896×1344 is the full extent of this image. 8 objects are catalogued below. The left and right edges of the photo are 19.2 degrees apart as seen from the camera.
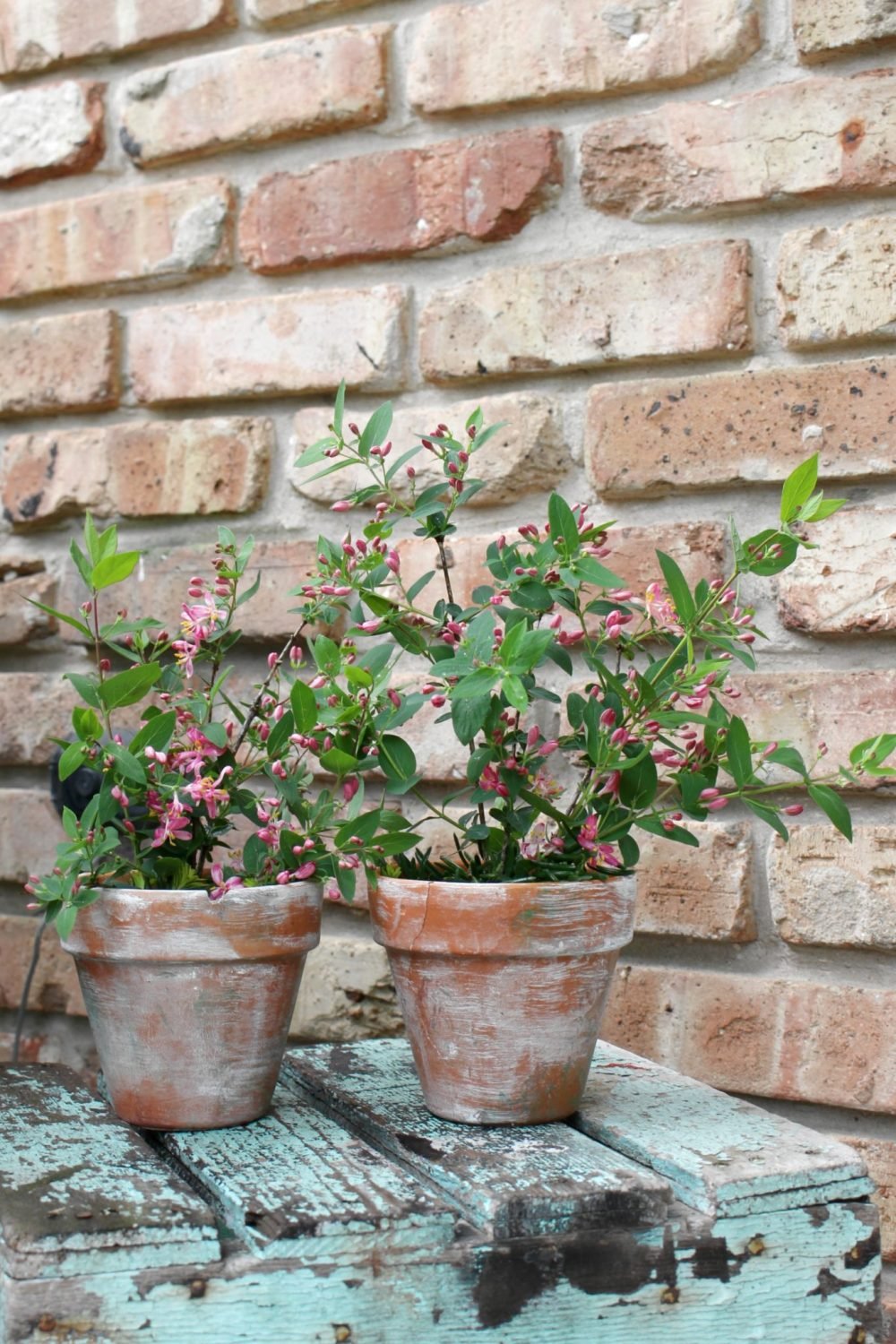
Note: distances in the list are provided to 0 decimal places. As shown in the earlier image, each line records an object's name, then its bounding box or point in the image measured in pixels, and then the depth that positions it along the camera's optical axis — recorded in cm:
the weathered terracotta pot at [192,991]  109
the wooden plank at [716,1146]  105
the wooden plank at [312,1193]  102
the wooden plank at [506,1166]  103
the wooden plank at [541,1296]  100
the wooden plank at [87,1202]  100
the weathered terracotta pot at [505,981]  109
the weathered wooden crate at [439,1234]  100
